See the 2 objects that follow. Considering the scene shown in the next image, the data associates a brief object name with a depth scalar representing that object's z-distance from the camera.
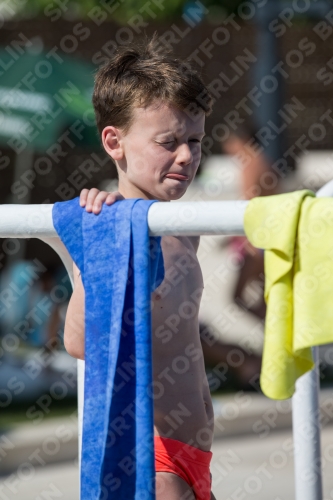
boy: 5.24
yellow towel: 4.81
